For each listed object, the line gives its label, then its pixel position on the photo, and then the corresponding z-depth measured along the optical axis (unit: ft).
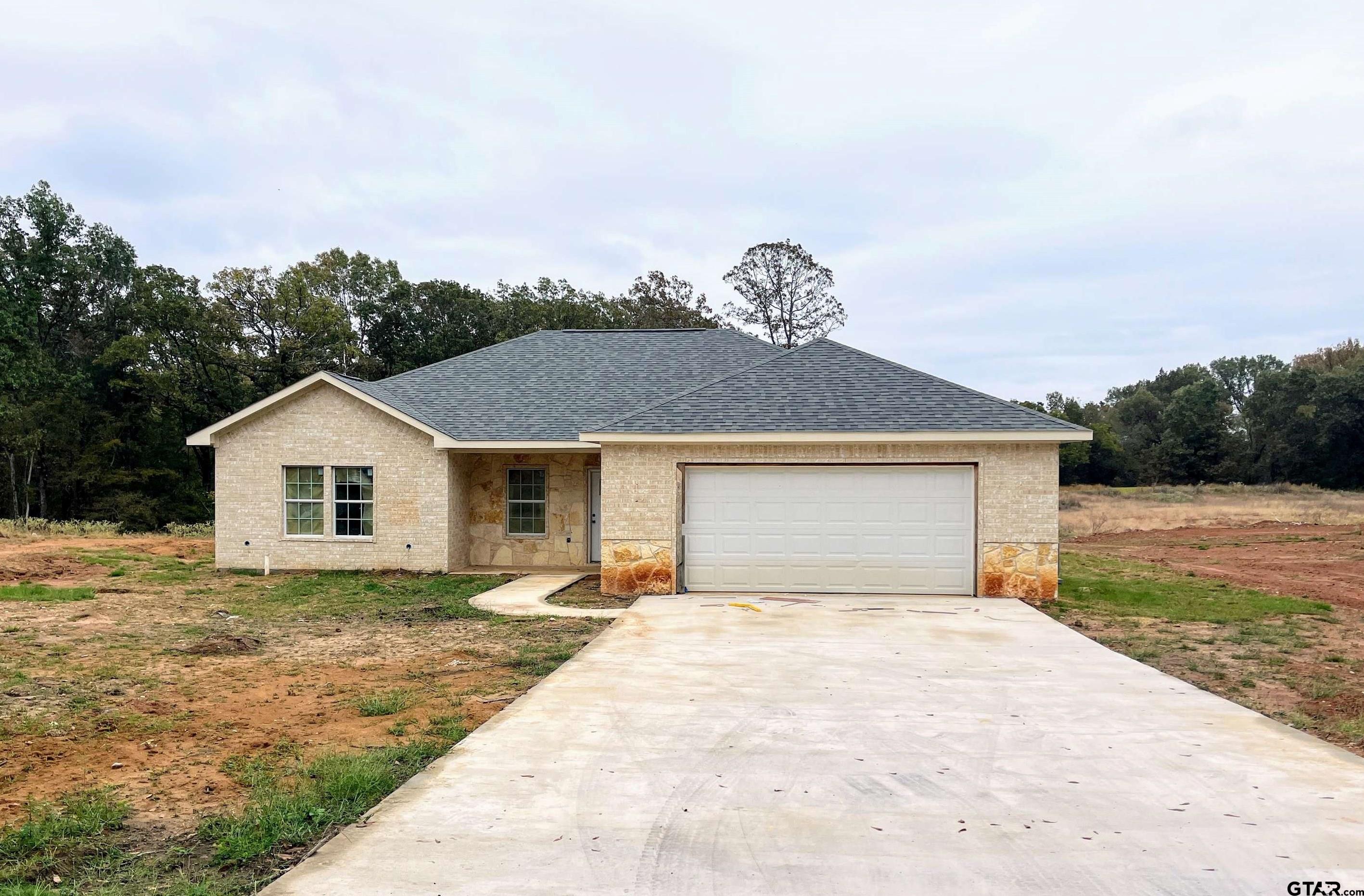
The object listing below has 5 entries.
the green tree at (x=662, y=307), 148.25
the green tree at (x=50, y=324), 113.39
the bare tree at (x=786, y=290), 154.92
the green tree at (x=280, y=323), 120.26
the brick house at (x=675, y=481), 45.47
